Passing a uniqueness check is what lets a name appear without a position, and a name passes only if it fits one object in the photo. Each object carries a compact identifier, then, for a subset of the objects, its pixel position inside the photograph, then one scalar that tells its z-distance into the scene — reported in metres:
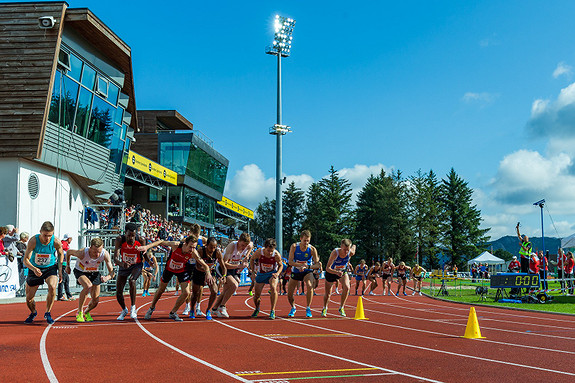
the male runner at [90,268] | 11.79
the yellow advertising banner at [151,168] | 42.44
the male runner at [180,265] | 12.41
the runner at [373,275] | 28.11
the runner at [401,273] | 28.08
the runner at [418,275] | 29.92
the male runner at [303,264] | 13.43
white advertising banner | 17.98
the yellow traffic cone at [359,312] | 14.14
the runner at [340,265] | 13.48
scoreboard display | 20.95
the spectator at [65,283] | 19.55
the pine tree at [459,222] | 88.50
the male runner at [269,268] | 13.27
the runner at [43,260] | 11.33
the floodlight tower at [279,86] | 38.89
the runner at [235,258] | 13.19
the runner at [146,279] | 21.73
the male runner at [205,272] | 12.92
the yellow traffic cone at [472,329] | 10.55
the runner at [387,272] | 28.09
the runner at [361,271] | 28.09
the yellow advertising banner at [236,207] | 69.34
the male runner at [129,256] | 12.09
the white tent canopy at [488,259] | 53.47
